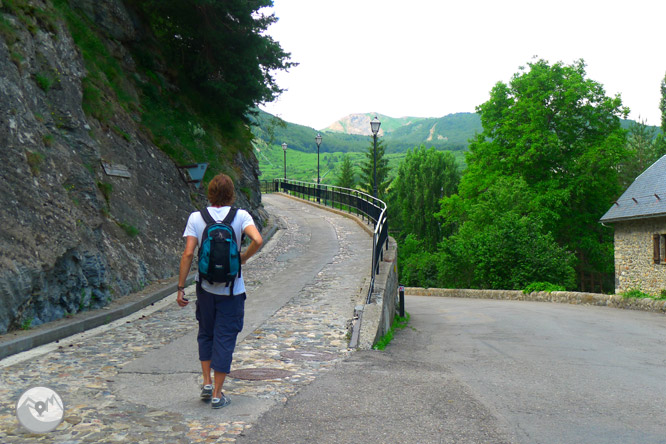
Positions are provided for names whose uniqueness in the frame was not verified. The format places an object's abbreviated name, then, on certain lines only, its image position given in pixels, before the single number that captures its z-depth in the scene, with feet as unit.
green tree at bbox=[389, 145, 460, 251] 170.50
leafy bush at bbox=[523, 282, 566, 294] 71.51
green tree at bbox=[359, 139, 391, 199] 245.65
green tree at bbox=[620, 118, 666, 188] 151.64
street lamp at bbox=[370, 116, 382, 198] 67.67
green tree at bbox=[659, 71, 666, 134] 164.64
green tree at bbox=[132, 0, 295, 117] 53.36
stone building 74.79
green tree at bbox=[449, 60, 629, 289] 102.83
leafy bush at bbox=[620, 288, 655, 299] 54.86
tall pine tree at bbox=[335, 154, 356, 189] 280.92
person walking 14.55
